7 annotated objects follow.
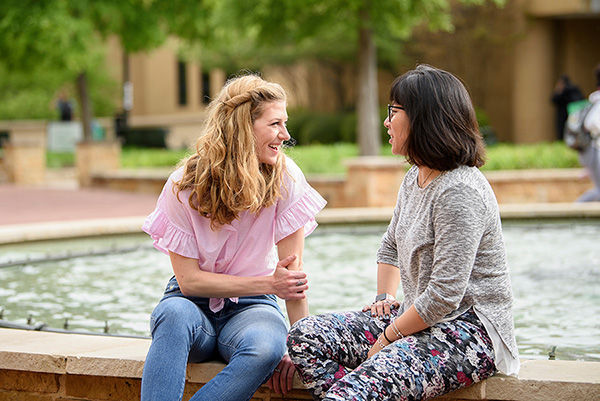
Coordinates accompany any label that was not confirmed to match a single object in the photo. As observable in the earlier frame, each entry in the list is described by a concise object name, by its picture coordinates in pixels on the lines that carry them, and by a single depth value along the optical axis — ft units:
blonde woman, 10.61
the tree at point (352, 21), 51.67
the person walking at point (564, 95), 59.16
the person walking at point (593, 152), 32.40
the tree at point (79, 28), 56.65
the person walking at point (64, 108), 89.30
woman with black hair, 9.48
